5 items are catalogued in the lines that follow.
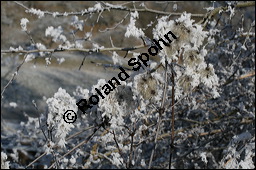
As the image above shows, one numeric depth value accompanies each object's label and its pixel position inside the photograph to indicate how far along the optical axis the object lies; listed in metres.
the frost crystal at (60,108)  2.04
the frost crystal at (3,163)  2.05
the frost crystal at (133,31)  2.21
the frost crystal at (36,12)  2.92
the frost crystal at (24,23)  2.75
